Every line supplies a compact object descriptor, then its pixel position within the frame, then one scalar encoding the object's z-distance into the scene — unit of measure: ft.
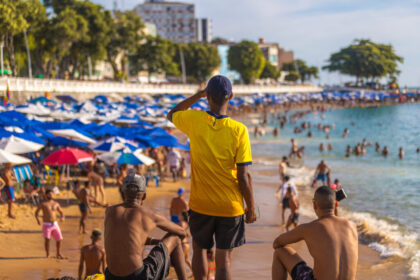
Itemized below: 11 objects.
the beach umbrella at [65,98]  127.65
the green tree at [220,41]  402.07
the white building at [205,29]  500.74
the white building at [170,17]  435.94
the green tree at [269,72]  373.20
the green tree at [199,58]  278.05
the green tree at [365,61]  416.87
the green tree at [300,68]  440.86
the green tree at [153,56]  230.48
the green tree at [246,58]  318.24
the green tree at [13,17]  123.75
